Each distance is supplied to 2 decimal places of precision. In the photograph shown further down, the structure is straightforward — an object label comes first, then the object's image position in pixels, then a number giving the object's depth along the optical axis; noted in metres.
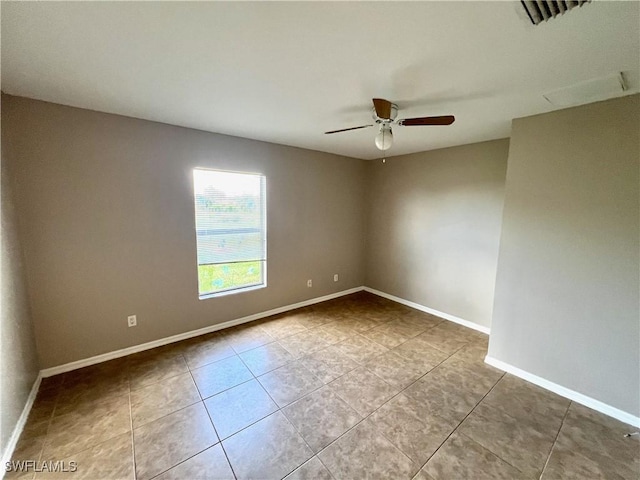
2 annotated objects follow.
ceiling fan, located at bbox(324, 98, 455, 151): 1.75
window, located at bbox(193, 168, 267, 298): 3.07
